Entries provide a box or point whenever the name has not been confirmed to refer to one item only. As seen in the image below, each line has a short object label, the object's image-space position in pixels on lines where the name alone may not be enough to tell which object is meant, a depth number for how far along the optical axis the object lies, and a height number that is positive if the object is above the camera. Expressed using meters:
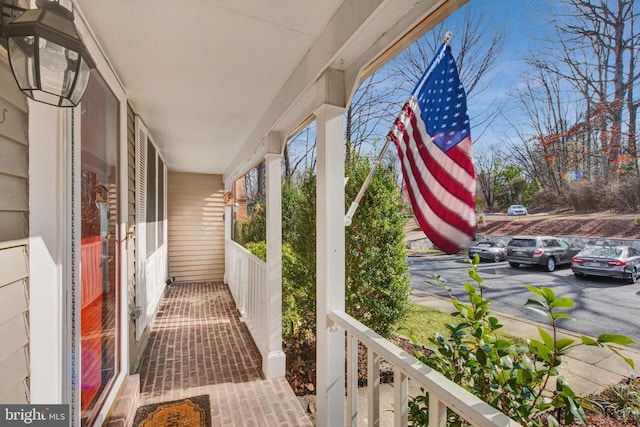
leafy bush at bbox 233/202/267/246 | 5.15 -0.21
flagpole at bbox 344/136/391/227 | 1.50 +0.12
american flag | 1.09 +0.24
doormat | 2.22 -1.54
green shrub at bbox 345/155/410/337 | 2.66 -0.36
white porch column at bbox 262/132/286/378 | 2.88 -0.48
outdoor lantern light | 0.94 +0.56
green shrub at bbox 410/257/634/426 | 0.89 -0.55
